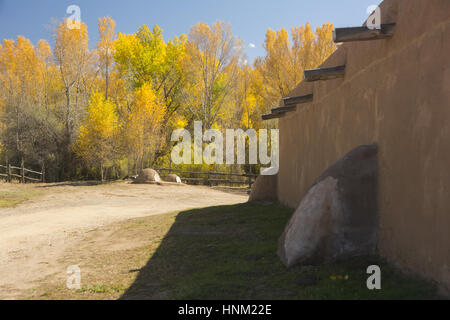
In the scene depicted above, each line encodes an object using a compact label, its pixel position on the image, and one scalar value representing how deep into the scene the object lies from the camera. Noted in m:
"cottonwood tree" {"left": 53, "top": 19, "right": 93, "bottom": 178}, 26.95
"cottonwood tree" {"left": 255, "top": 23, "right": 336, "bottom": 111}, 25.97
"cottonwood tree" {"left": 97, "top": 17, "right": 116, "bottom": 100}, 30.06
